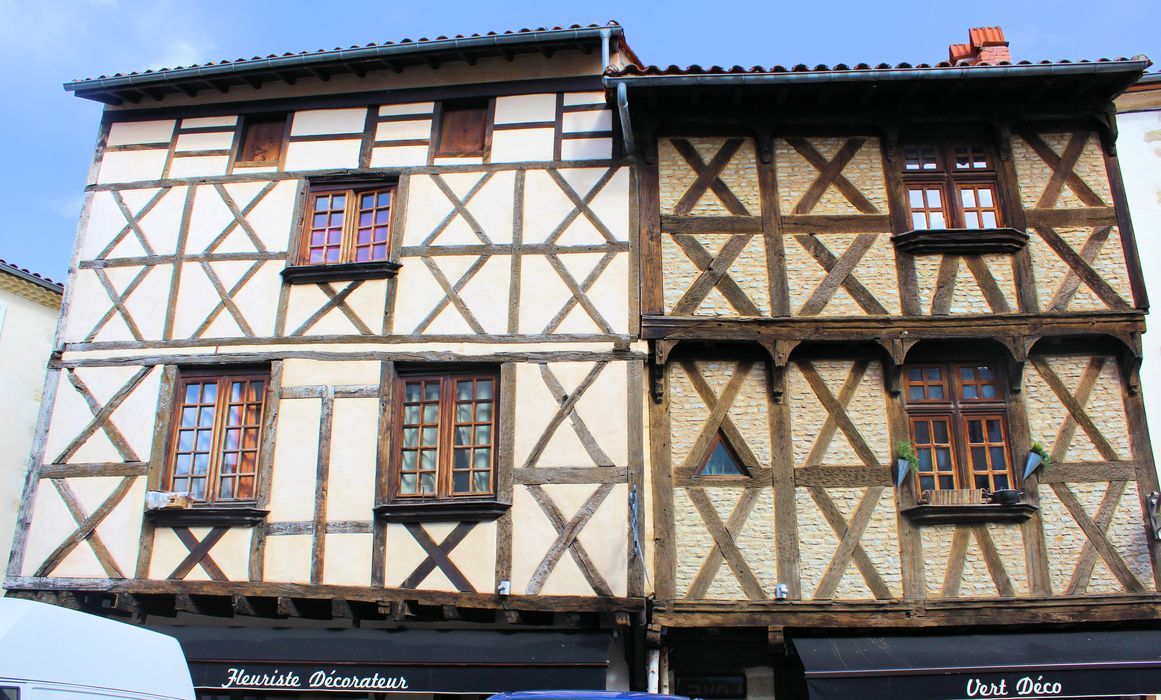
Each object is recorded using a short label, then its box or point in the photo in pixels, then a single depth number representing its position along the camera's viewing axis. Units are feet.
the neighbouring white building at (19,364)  47.96
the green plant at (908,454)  31.53
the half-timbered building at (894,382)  30.50
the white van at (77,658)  16.30
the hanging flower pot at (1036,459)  31.19
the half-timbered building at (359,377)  31.32
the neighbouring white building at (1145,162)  34.04
